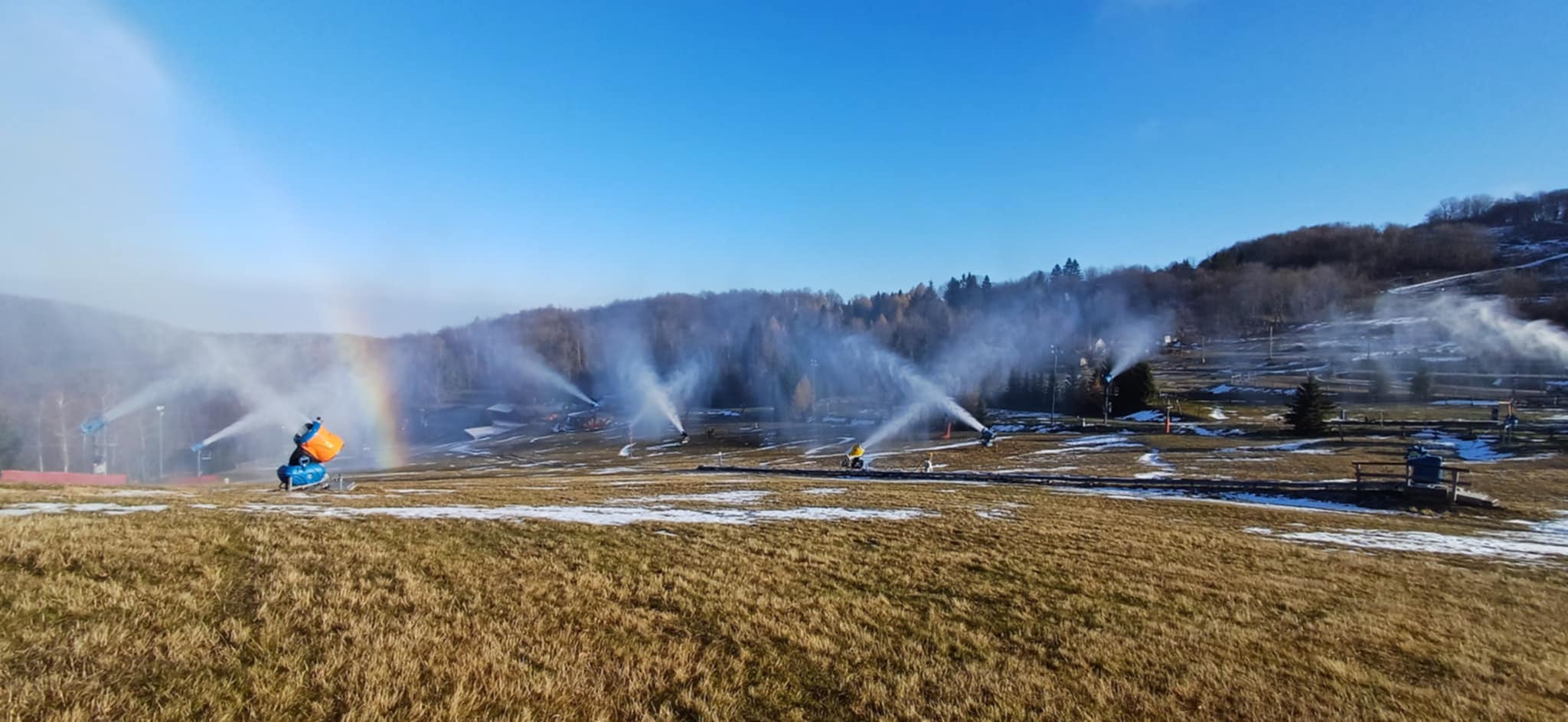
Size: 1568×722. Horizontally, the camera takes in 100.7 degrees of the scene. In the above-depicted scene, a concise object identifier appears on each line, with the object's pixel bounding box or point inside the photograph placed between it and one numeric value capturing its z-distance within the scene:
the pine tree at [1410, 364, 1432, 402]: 81.50
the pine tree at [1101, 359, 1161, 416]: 83.38
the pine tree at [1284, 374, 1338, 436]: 56.66
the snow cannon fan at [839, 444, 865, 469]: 42.50
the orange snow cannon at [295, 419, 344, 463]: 26.62
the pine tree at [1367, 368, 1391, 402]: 85.69
